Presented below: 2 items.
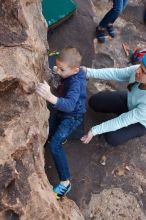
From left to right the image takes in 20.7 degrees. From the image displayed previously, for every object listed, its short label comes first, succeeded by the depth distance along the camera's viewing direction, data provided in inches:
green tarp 159.2
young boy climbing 112.0
